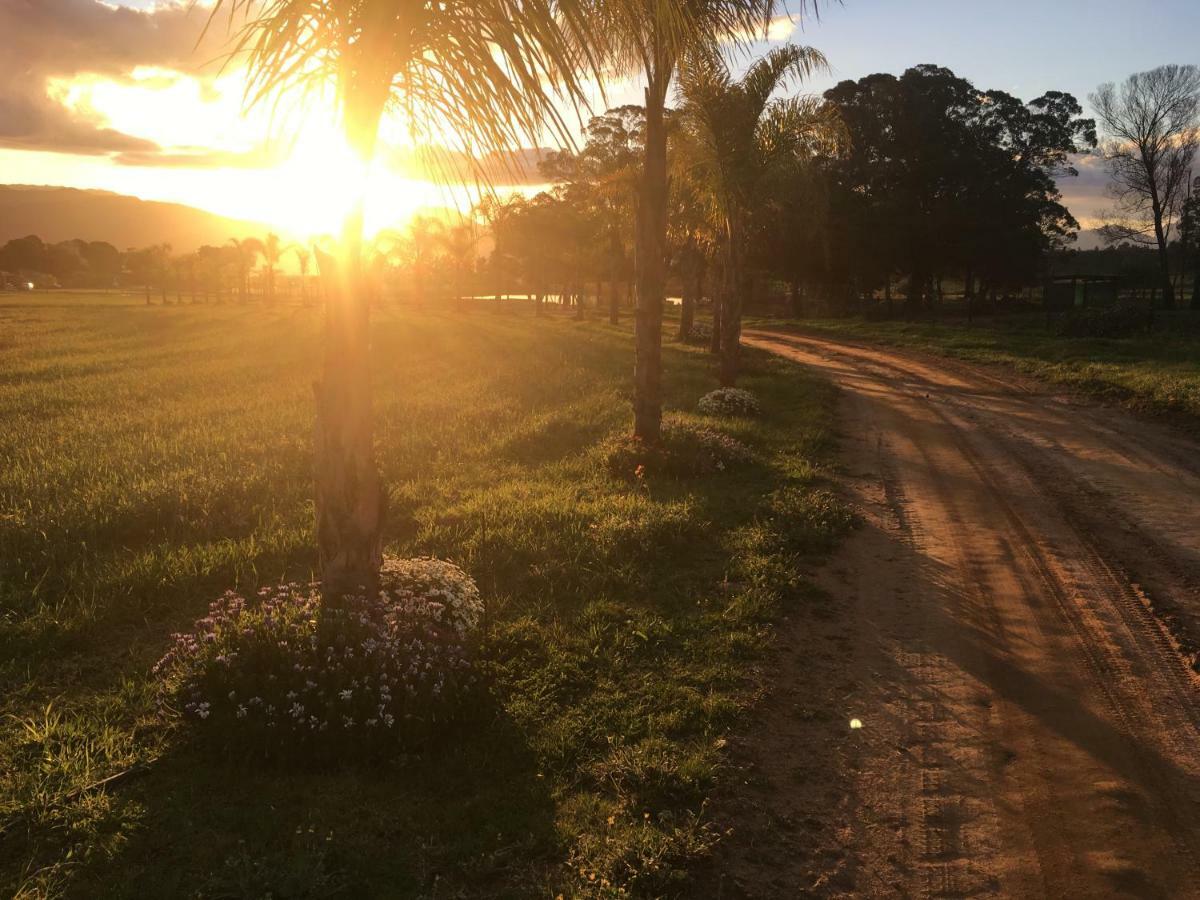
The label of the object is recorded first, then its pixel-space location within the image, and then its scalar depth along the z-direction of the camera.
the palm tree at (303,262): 99.94
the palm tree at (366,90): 4.99
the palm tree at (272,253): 106.99
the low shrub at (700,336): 38.29
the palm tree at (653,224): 10.85
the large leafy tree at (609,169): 33.33
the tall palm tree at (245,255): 113.00
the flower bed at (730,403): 17.59
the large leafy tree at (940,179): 50.44
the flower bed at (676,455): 12.46
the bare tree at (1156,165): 50.47
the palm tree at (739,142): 20.62
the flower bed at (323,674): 5.12
